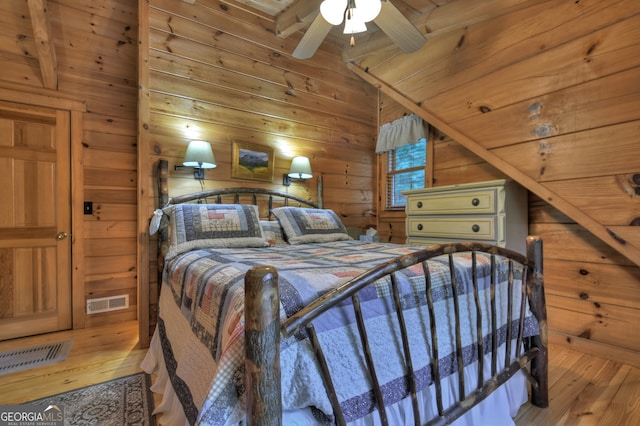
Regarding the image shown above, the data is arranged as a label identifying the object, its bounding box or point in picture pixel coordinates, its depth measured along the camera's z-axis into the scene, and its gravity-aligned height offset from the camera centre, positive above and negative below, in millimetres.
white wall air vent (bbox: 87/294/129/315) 2529 -778
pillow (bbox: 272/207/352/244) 2455 -116
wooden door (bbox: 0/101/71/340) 2297 -50
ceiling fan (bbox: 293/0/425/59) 1581 +1083
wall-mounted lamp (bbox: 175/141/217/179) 2369 +454
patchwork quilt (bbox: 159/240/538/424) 756 -363
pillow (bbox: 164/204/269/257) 1970 -101
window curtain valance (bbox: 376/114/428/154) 3152 +877
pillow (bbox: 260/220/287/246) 2437 -161
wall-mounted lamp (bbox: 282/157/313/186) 2965 +428
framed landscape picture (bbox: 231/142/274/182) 2781 +488
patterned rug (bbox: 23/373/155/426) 1384 -953
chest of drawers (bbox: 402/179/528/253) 2160 -23
